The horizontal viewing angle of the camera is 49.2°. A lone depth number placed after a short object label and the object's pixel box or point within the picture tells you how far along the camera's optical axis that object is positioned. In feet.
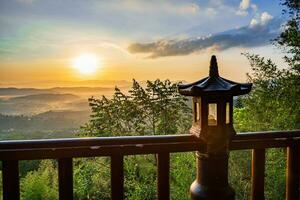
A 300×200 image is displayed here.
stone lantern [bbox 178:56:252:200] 4.99
